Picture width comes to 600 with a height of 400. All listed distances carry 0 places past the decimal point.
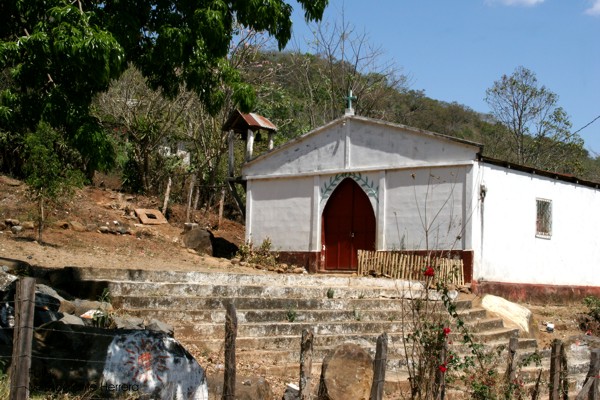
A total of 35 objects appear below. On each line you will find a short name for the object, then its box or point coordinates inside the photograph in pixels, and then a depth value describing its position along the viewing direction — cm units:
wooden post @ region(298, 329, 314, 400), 681
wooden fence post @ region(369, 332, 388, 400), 678
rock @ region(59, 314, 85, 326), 835
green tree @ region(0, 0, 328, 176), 743
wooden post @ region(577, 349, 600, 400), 849
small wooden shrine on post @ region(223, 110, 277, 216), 2133
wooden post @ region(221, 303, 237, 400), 623
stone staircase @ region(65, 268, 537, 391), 1012
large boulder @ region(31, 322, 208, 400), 668
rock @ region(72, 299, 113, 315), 941
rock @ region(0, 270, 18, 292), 863
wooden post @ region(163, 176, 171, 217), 2445
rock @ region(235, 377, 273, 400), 759
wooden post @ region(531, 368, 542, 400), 796
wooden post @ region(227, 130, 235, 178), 2184
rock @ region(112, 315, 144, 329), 909
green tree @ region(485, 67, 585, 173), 3178
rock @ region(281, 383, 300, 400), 775
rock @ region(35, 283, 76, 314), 898
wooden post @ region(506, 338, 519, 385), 841
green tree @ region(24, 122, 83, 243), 1622
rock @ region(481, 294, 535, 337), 1510
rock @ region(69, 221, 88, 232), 1975
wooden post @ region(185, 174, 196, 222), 2451
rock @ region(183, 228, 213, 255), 2152
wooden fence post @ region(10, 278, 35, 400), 565
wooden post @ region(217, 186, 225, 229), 2534
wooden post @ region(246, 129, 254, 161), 2134
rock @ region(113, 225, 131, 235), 2080
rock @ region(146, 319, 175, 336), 906
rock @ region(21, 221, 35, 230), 1819
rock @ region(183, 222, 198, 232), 2250
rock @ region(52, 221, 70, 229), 1913
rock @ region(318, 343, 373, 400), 809
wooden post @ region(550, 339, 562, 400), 864
